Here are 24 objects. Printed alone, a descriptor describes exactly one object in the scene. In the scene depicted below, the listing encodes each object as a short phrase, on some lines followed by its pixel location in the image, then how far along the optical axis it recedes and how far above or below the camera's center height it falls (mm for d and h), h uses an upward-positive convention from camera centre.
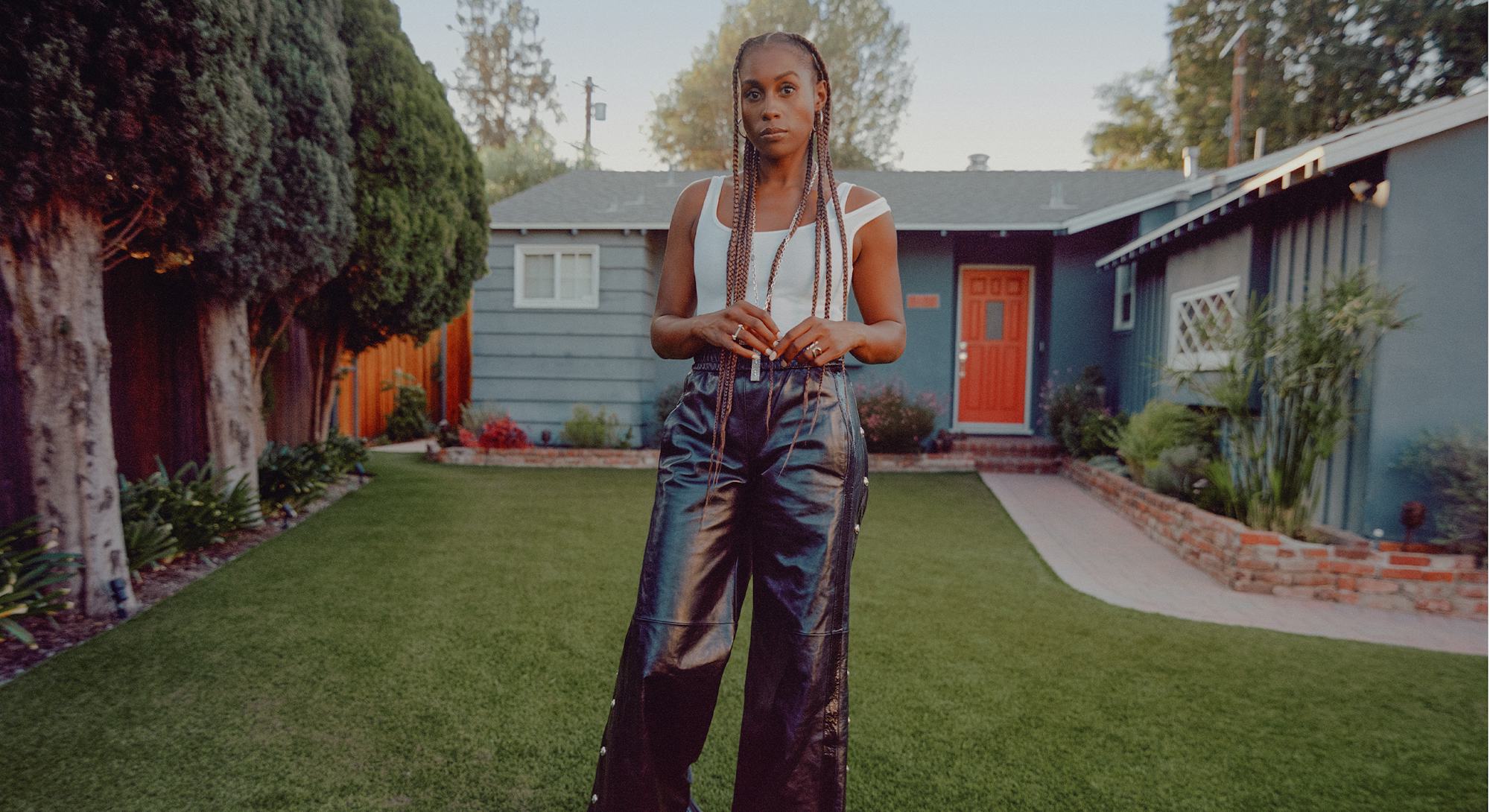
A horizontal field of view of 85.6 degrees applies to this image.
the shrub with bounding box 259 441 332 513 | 6105 -997
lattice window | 6641 +466
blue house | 8555 +962
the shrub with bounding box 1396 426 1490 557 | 4457 -573
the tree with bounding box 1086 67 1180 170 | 22266 +6922
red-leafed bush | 9680 -970
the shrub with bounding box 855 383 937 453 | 9211 -645
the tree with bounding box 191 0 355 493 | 4805 +843
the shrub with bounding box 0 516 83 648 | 3223 -962
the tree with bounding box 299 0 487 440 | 6484 +1312
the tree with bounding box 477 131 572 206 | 24938 +5831
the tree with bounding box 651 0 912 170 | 23719 +8629
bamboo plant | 4770 -91
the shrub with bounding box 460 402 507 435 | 9977 -768
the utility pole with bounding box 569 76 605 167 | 25344 +8248
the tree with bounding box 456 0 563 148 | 28516 +10128
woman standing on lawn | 1532 -289
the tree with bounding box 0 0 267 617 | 3084 +747
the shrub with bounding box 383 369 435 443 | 11906 -872
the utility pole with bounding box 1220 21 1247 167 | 15852 +5246
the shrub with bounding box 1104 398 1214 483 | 6750 -521
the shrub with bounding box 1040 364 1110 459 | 9094 -439
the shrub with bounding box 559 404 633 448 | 9836 -897
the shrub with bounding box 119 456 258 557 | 4227 -934
